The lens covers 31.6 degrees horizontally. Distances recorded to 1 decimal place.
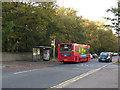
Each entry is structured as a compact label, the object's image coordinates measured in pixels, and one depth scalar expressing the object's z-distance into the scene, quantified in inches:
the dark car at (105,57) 1335.8
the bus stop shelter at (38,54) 1256.8
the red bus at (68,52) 1127.6
